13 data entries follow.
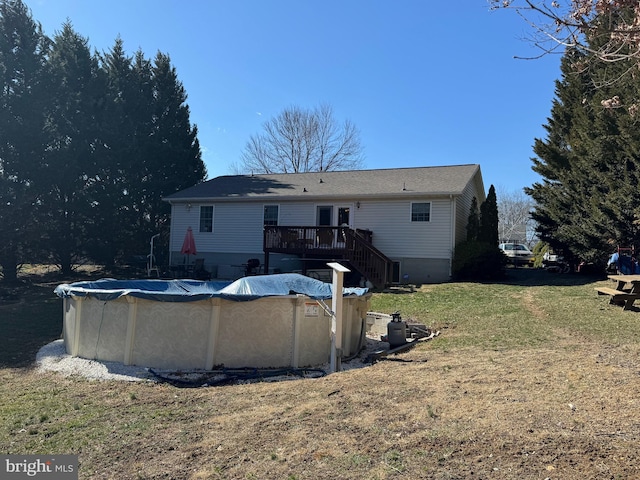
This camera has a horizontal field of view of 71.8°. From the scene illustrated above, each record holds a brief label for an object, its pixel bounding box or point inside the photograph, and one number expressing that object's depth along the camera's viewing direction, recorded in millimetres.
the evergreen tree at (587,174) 14680
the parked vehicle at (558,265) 20452
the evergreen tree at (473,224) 19094
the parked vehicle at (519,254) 27547
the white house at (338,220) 16625
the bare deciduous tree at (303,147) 36562
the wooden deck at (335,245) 15484
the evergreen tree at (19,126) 18375
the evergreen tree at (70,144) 20922
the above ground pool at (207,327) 6973
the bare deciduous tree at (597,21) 4005
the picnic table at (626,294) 9086
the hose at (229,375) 6293
